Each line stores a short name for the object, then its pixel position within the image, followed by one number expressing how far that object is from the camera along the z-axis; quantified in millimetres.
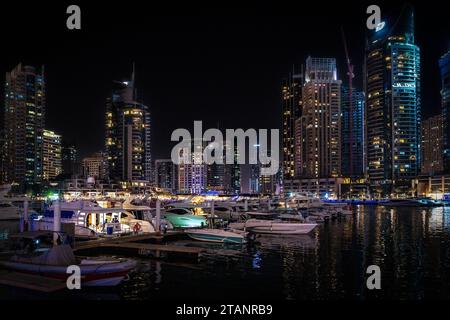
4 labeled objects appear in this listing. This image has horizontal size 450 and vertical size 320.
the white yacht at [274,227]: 52438
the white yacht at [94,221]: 38625
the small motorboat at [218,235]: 41938
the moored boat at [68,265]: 22844
